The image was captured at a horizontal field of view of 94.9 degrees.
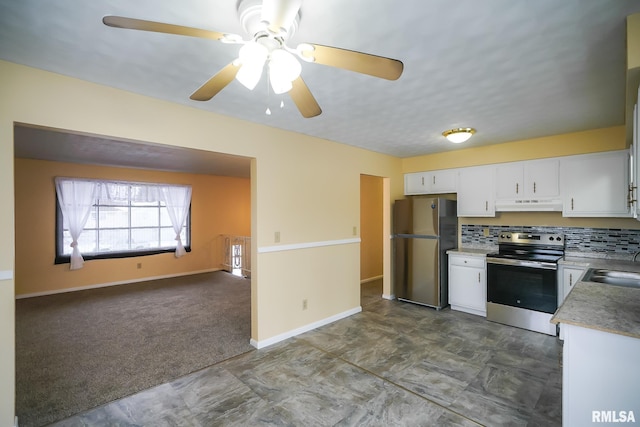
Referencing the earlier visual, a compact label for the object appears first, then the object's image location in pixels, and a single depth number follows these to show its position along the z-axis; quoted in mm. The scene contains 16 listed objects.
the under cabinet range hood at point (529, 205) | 3652
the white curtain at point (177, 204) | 6496
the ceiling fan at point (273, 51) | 1070
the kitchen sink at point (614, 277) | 2508
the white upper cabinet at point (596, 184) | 3221
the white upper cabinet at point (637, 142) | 1507
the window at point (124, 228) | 5590
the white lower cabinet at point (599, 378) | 1383
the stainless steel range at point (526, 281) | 3428
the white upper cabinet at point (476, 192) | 4176
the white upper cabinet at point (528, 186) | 3650
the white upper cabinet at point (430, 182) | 4562
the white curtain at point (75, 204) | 5301
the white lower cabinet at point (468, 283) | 4043
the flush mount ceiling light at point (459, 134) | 3274
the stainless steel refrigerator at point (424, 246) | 4340
